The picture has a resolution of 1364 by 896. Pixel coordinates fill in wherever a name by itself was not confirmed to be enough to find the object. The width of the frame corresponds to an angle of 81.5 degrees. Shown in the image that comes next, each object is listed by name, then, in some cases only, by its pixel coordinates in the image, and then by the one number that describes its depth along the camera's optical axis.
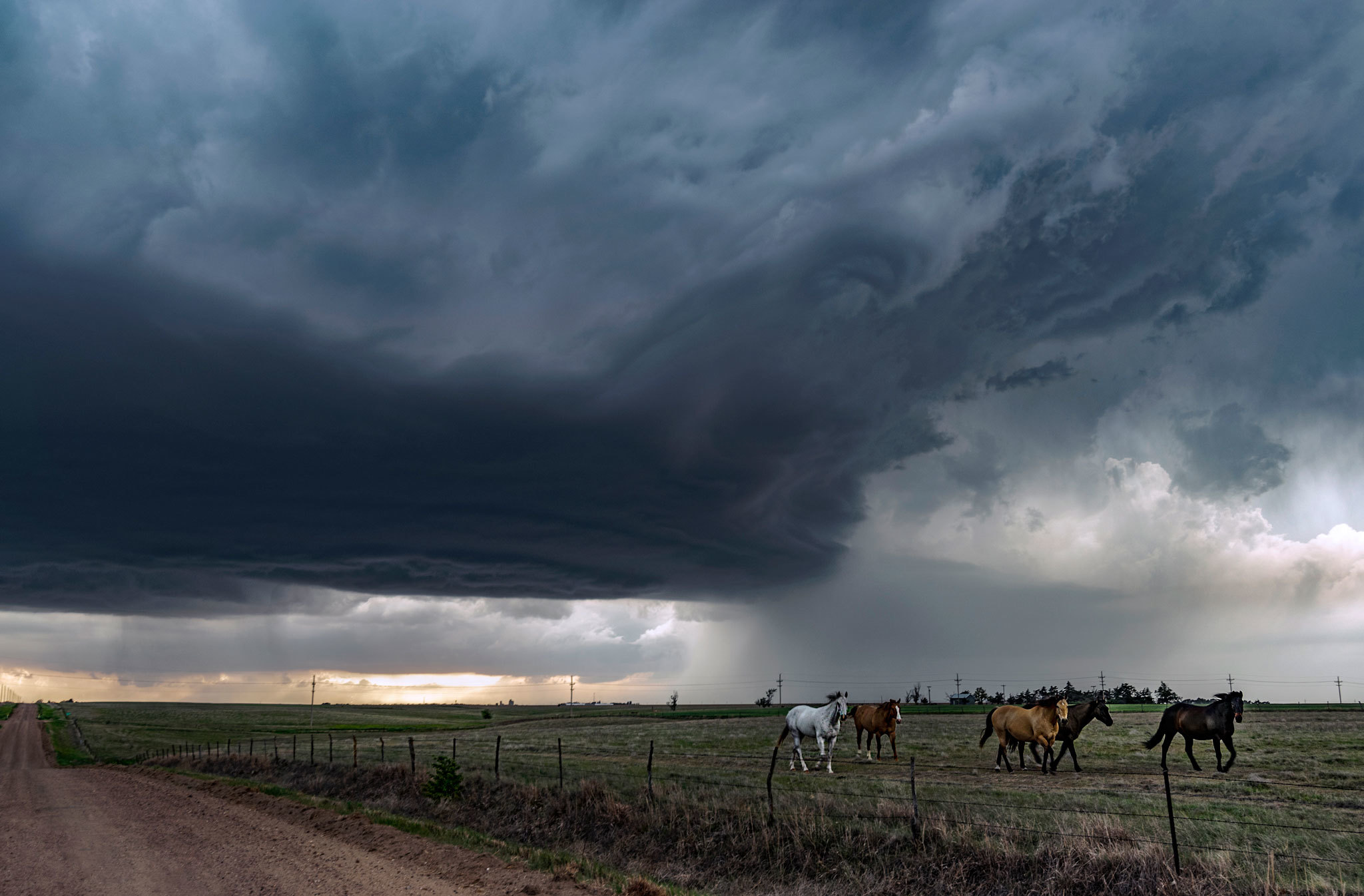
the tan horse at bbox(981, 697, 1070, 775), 28.20
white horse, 31.44
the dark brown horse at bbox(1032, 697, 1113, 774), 29.20
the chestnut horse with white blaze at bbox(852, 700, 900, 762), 33.56
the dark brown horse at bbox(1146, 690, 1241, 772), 28.78
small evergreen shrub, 25.14
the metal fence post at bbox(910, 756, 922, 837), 15.22
